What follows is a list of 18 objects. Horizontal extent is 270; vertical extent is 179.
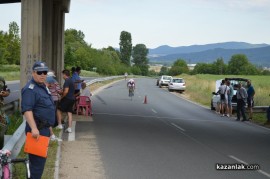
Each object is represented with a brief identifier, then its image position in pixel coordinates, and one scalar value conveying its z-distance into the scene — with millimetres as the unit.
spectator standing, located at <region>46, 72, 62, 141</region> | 12367
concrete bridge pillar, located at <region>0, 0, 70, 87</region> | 15984
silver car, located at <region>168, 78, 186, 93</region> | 47938
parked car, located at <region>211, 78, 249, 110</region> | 25872
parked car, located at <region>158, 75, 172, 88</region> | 59838
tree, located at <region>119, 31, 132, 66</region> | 195500
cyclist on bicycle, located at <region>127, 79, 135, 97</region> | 32550
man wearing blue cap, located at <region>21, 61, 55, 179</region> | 6066
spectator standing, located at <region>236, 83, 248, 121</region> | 22109
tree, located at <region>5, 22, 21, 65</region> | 95075
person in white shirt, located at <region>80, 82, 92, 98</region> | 18734
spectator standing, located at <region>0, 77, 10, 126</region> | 8729
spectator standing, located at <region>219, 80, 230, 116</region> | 23812
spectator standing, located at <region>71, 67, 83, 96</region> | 18281
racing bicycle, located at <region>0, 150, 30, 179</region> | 5238
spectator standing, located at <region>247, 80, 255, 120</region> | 22559
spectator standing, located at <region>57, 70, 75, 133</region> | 13797
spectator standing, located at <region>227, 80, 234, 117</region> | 23891
